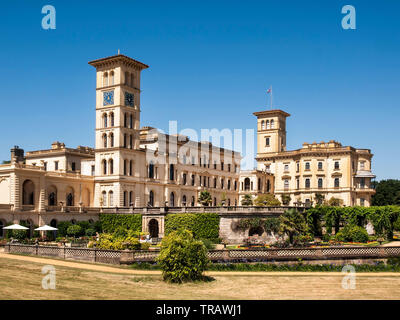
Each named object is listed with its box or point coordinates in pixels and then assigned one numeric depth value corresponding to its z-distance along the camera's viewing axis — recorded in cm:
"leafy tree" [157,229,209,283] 2622
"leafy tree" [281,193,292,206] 8212
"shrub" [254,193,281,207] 7294
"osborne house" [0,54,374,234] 5644
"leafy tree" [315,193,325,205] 7812
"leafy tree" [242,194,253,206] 7329
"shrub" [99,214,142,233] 5944
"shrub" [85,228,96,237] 5588
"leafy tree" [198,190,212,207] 6494
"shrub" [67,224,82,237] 5356
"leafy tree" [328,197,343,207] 7531
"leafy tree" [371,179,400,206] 9705
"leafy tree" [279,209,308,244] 4381
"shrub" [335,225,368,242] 4897
